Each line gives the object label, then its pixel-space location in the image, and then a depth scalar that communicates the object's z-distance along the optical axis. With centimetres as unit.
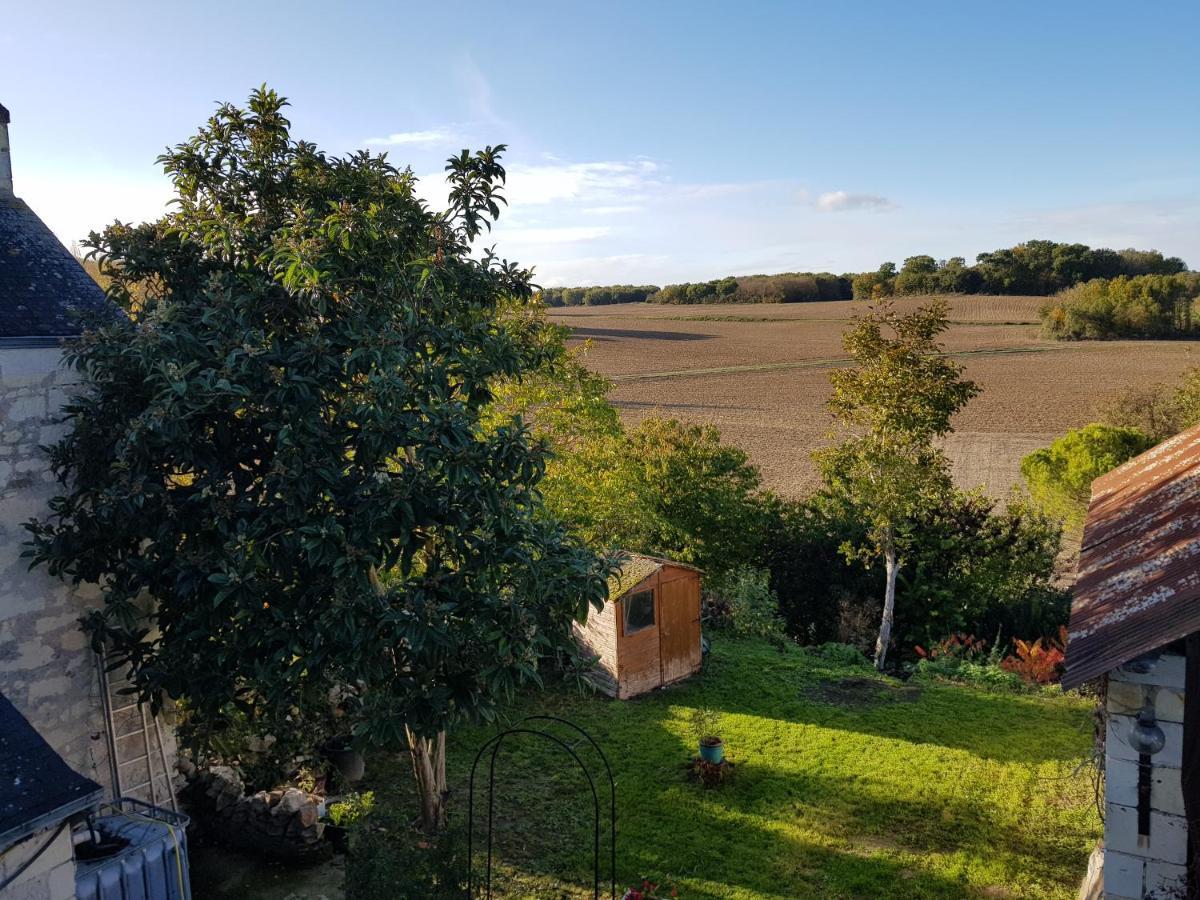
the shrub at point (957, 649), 1552
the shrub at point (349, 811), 911
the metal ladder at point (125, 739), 812
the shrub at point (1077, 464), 1910
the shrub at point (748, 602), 1653
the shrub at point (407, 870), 684
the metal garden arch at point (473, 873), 710
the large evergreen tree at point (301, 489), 635
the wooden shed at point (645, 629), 1314
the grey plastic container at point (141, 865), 605
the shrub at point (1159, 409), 2220
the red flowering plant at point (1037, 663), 1432
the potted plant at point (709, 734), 1054
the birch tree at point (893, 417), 1409
